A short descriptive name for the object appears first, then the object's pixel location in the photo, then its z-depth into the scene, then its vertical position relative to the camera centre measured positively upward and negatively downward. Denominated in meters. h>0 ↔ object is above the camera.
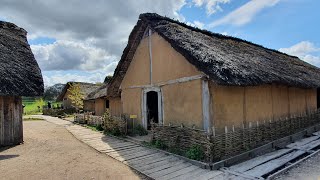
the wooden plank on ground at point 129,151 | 9.29 -1.69
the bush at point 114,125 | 12.53 -1.03
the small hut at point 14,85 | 10.22 +0.89
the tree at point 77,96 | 29.50 +1.06
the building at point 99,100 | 22.12 +0.41
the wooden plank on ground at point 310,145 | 9.32 -1.72
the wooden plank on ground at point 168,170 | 6.88 -1.84
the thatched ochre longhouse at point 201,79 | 8.55 +0.85
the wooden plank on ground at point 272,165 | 6.84 -1.84
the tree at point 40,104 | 41.12 +0.44
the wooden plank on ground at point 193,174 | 6.65 -1.87
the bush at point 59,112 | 31.20 -0.69
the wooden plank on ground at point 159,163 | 7.57 -1.78
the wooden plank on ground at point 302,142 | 9.81 -1.70
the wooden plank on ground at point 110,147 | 9.78 -1.64
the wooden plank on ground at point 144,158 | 8.17 -1.75
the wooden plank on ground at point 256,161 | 7.27 -1.81
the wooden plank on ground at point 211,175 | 6.61 -1.88
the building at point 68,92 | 33.78 +1.81
